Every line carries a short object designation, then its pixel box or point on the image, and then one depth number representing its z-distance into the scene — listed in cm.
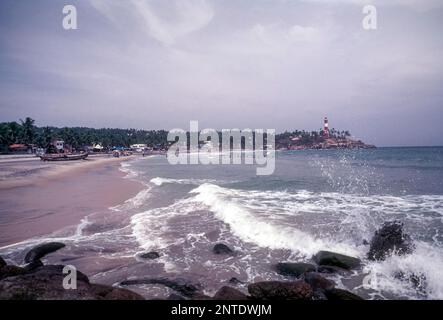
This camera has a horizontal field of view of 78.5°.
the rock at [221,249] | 927
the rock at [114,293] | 497
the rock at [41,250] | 812
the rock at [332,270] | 766
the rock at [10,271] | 623
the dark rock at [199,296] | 576
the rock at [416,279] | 676
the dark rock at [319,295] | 591
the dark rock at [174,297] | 587
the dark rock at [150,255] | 857
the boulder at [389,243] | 833
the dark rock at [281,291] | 565
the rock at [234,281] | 708
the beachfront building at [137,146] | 13986
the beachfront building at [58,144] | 7327
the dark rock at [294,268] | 758
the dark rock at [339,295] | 562
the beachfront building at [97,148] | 10994
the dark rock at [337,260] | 789
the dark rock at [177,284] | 639
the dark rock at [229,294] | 530
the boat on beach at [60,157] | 5271
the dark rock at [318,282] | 629
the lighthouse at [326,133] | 19462
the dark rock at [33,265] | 709
